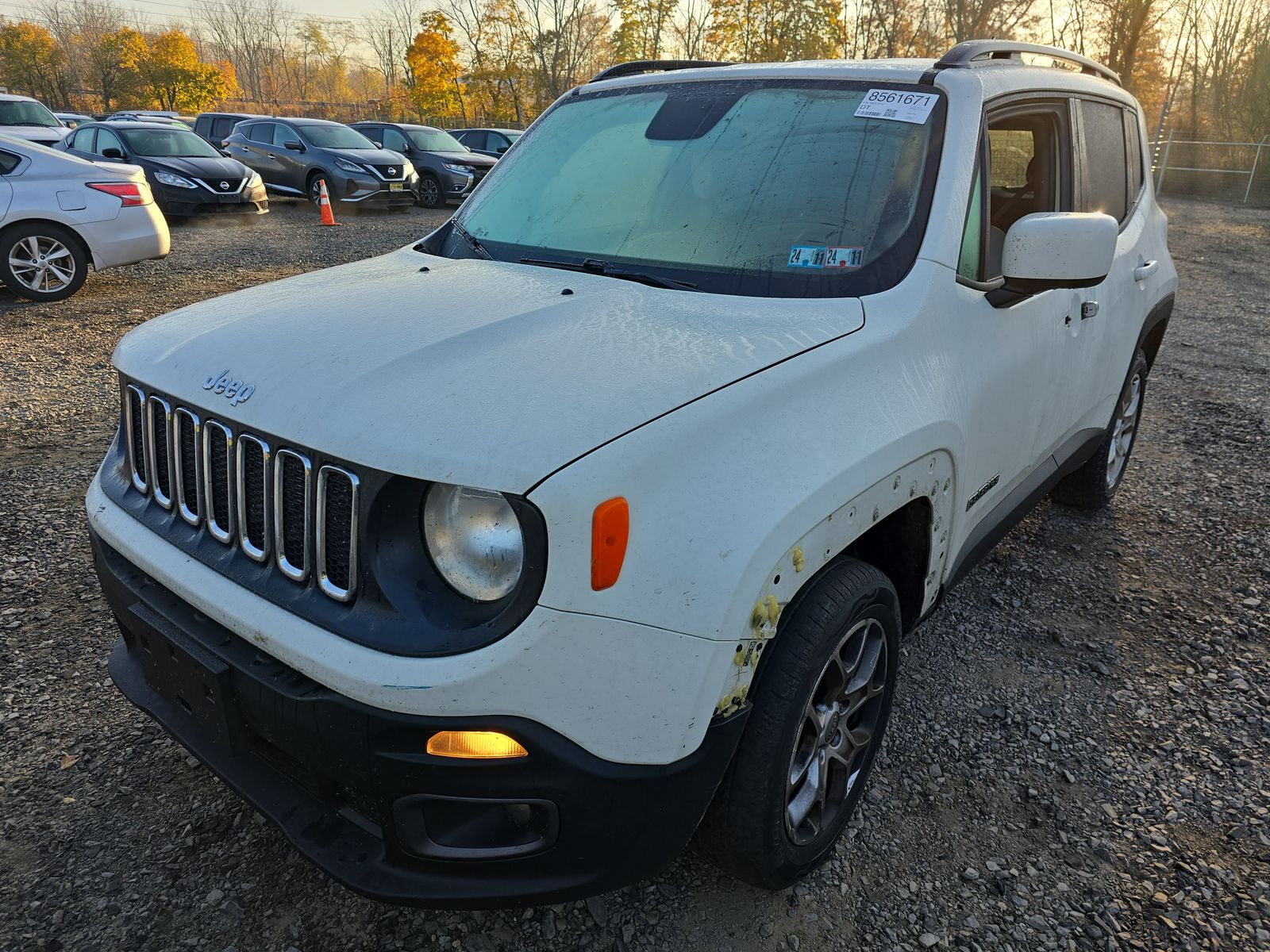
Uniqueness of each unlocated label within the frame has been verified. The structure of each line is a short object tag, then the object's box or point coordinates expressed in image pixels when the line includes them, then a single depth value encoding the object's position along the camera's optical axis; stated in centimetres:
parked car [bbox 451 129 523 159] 1973
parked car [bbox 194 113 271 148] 1814
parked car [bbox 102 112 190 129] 2088
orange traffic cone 1371
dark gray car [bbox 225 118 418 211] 1511
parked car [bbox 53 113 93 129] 2188
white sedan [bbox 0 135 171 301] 767
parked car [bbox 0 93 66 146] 1494
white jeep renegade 149
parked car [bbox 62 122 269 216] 1242
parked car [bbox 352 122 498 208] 1664
